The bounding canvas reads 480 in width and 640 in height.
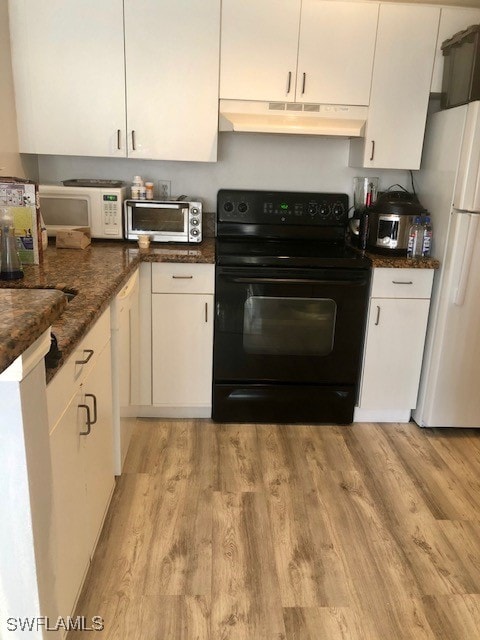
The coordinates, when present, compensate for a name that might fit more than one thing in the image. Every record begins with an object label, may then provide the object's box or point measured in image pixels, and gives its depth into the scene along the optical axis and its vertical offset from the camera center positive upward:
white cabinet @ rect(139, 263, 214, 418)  2.58 -0.82
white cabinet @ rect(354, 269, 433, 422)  2.63 -0.80
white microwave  2.69 -0.17
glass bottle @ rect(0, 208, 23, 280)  1.81 -0.29
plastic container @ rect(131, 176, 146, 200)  2.83 -0.06
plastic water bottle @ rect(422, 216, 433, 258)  2.65 -0.24
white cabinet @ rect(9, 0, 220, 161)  2.52 +0.49
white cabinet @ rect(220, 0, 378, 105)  2.56 +0.67
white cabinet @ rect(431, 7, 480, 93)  2.60 +0.85
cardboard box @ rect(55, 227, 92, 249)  2.54 -0.31
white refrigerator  2.39 -0.38
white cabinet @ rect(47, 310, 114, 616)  1.24 -0.78
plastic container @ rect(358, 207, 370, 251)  2.78 -0.21
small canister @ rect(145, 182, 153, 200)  2.85 -0.06
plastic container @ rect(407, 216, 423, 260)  2.65 -0.25
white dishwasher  2.01 -0.79
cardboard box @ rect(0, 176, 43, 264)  2.06 -0.13
